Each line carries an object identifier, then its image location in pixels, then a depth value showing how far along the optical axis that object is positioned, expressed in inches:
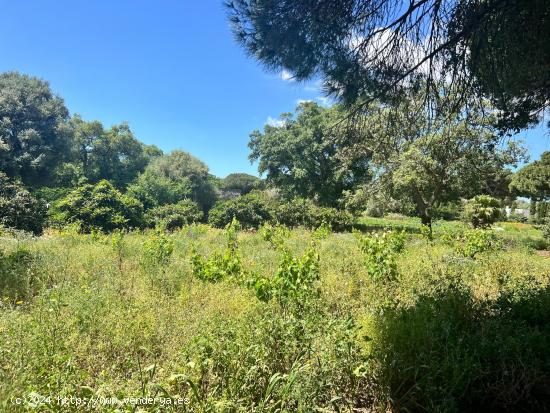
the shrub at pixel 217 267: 184.7
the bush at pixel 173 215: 654.5
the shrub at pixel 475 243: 247.1
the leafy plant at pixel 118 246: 241.5
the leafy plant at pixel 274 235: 304.3
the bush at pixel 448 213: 1012.7
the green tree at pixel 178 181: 858.1
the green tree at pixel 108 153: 1047.6
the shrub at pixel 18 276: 153.5
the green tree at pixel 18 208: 427.5
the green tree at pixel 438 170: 443.5
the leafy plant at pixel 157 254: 206.1
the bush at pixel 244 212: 659.4
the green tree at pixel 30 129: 608.7
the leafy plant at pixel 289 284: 137.2
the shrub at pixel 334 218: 593.6
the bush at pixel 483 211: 476.1
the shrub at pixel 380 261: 178.7
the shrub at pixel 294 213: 622.8
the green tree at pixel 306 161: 762.9
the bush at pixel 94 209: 510.9
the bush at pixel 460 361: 84.6
